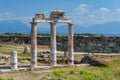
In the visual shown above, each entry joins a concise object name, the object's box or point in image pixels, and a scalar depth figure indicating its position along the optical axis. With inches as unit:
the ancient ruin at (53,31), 886.6
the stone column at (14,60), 853.9
